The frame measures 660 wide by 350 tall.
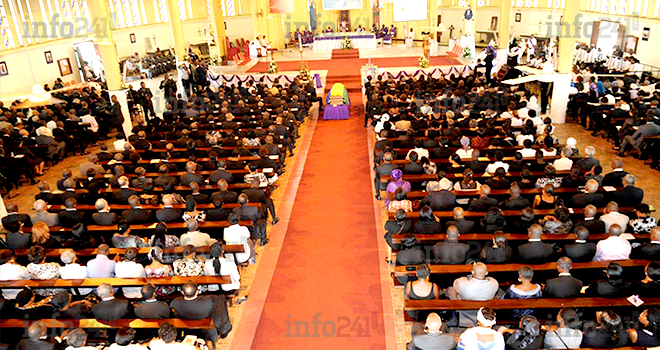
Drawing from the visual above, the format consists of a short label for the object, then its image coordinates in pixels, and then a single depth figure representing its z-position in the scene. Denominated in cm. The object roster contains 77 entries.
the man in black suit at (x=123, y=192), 870
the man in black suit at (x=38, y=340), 490
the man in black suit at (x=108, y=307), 551
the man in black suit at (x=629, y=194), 756
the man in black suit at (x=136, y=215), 785
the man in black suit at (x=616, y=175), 824
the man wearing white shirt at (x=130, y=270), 634
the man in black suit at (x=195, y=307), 554
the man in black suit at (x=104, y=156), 1132
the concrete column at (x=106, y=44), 1441
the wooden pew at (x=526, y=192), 808
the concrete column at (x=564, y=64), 1448
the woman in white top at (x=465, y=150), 1010
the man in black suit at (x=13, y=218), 766
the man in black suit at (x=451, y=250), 633
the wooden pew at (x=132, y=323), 533
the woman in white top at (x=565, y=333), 468
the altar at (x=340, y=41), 3031
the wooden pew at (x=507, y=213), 741
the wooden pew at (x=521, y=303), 523
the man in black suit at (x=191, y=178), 935
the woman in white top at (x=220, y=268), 638
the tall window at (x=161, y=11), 3144
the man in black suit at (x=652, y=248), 602
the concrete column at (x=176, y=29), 2002
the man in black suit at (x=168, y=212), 786
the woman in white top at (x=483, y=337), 471
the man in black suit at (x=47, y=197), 887
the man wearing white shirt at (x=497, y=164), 913
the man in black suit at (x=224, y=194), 824
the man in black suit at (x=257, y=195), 866
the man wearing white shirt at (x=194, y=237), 698
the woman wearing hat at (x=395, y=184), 862
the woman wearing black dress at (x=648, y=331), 453
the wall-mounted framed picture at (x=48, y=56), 2198
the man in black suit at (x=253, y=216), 799
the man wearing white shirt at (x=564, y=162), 919
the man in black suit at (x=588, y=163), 903
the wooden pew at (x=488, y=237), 659
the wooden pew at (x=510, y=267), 599
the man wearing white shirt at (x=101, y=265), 646
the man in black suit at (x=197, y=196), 815
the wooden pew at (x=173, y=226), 768
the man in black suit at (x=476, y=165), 911
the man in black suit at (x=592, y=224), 676
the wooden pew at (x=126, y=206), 829
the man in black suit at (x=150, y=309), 548
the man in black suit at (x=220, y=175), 933
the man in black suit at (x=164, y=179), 908
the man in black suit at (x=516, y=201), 752
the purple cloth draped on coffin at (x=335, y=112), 1639
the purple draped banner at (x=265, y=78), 2075
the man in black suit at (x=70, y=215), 809
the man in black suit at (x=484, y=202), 748
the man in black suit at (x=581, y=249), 620
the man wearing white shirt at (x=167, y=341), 483
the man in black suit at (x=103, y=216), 776
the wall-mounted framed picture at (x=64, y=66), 2300
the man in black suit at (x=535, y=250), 614
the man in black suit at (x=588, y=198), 754
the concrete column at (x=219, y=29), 2645
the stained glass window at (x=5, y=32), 1962
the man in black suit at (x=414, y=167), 930
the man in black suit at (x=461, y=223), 689
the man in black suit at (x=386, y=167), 934
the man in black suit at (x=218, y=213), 785
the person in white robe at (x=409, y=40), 3048
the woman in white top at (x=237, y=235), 728
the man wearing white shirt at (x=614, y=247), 616
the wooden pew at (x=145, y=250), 686
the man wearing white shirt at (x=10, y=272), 648
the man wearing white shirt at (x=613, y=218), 686
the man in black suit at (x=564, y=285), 545
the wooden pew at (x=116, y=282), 618
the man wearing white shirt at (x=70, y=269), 638
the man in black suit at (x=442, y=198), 785
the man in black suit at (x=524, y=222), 673
